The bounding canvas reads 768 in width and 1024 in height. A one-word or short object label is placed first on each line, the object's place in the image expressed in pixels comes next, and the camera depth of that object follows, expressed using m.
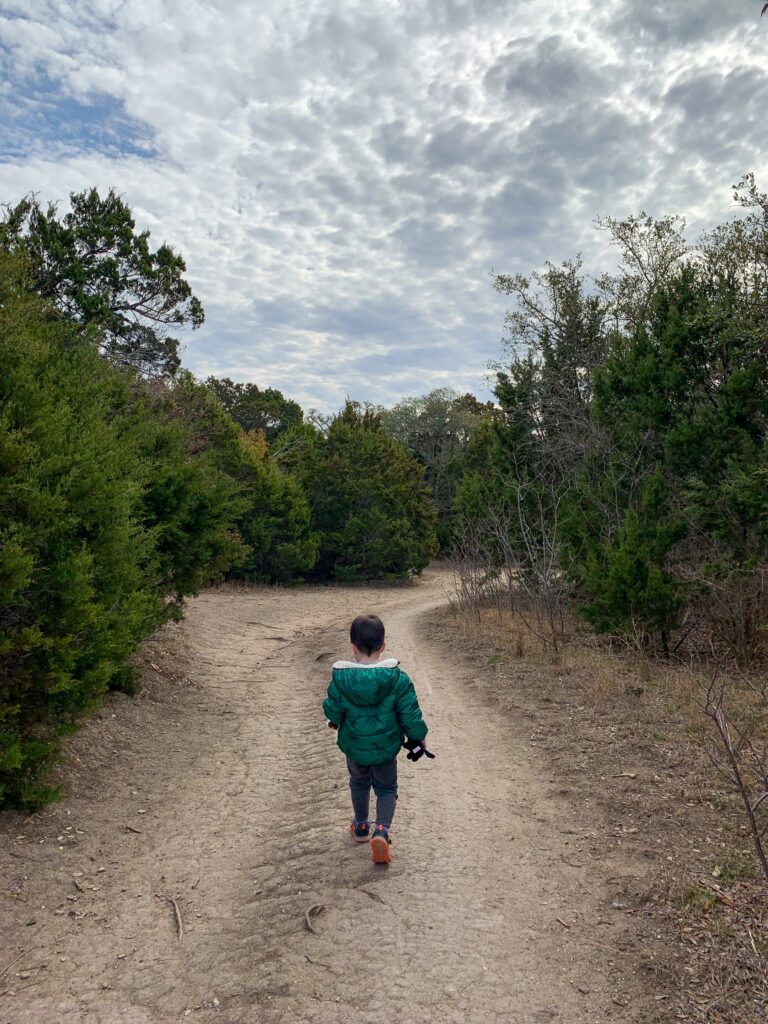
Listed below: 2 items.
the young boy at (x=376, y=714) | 4.29
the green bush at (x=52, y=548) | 4.68
